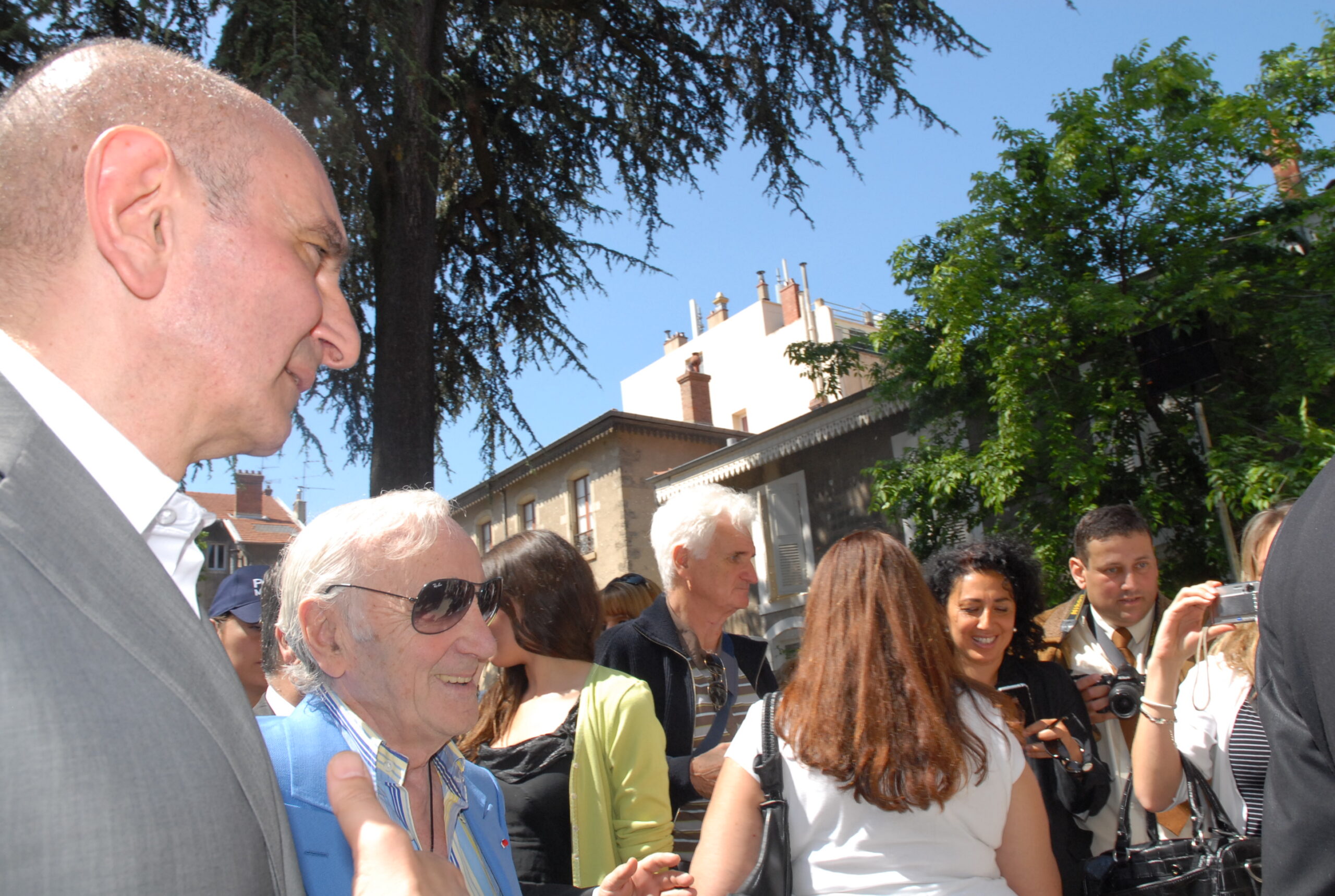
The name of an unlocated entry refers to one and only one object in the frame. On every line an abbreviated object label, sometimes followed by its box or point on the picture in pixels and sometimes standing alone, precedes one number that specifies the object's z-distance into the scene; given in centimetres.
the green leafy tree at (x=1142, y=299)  817
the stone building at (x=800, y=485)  1627
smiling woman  288
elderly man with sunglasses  174
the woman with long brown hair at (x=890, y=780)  209
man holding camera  362
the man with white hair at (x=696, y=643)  305
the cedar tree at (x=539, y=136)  643
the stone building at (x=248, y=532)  3722
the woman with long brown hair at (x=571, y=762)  247
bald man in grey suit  64
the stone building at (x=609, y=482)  2238
